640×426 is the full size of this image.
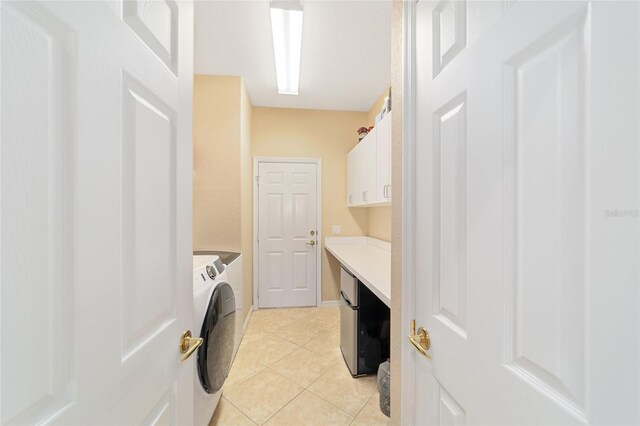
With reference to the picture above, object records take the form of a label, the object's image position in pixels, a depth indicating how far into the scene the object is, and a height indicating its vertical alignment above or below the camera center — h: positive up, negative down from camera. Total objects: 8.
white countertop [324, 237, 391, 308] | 1.52 -0.46
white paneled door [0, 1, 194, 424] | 0.35 +0.00
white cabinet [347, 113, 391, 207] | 2.09 +0.45
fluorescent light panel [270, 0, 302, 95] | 1.72 +1.44
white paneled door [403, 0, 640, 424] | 0.34 +0.00
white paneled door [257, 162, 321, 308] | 3.52 -0.31
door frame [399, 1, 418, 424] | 0.87 +0.01
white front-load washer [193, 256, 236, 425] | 1.26 -0.69
